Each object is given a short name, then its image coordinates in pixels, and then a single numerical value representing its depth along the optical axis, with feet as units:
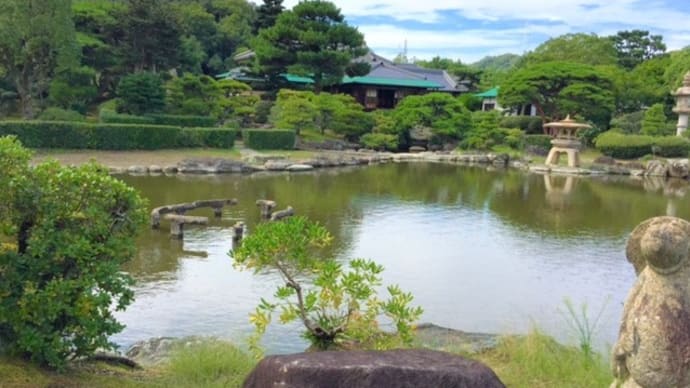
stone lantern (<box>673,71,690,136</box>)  103.18
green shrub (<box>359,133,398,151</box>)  105.70
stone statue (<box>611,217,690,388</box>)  9.29
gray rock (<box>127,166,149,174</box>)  68.69
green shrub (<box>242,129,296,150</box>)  92.73
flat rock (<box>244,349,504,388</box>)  9.60
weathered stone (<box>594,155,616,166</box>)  96.17
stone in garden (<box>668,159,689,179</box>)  89.82
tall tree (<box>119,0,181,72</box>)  97.76
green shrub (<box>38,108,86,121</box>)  84.17
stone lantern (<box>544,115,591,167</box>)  93.09
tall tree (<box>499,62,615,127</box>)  109.19
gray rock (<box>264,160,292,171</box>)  79.15
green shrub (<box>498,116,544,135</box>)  120.47
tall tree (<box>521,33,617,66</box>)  140.26
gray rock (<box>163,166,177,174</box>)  70.59
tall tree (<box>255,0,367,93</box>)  105.60
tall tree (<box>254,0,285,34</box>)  137.35
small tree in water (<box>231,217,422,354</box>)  15.47
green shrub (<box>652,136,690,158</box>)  96.48
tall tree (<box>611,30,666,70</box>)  166.61
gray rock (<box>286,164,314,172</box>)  80.51
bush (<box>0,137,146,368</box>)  13.28
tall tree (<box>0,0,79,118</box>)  78.89
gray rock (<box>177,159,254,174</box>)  71.97
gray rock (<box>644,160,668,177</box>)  91.40
